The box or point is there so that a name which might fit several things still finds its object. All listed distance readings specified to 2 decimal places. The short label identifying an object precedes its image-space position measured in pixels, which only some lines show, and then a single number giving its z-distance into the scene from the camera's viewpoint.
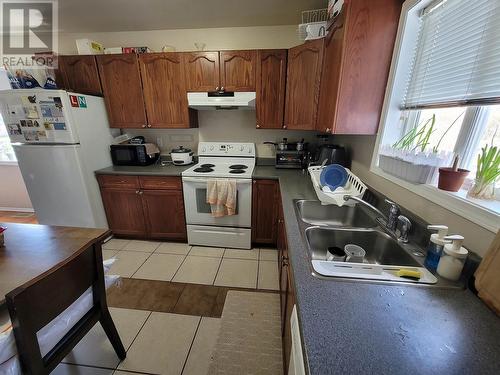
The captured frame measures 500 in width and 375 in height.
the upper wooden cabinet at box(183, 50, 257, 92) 2.12
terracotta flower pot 0.88
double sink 0.77
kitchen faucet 0.98
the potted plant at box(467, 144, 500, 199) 0.77
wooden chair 0.68
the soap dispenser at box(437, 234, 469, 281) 0.71
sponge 0.75
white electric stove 2.16
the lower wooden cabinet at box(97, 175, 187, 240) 2.28
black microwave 2.43
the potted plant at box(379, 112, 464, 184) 1.01
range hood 2.11
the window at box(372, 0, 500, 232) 0.80
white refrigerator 1.99
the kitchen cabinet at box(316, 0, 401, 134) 1.20
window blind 0.79
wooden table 0.82
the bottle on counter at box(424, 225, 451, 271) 0.77
